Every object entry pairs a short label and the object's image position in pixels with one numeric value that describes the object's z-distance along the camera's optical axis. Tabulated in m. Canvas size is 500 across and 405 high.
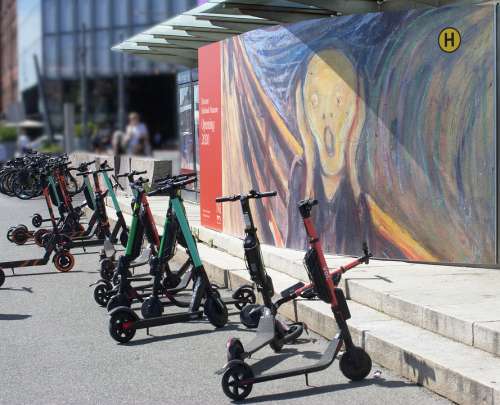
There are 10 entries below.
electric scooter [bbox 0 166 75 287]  11.70
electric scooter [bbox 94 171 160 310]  8.75
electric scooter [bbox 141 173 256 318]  8.35
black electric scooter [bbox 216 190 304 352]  7.17
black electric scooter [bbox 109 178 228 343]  7.95
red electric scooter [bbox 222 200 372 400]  6.42
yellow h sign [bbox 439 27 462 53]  9.45
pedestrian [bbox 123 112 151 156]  26.72
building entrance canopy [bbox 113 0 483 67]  11.18
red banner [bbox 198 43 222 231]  12.93
